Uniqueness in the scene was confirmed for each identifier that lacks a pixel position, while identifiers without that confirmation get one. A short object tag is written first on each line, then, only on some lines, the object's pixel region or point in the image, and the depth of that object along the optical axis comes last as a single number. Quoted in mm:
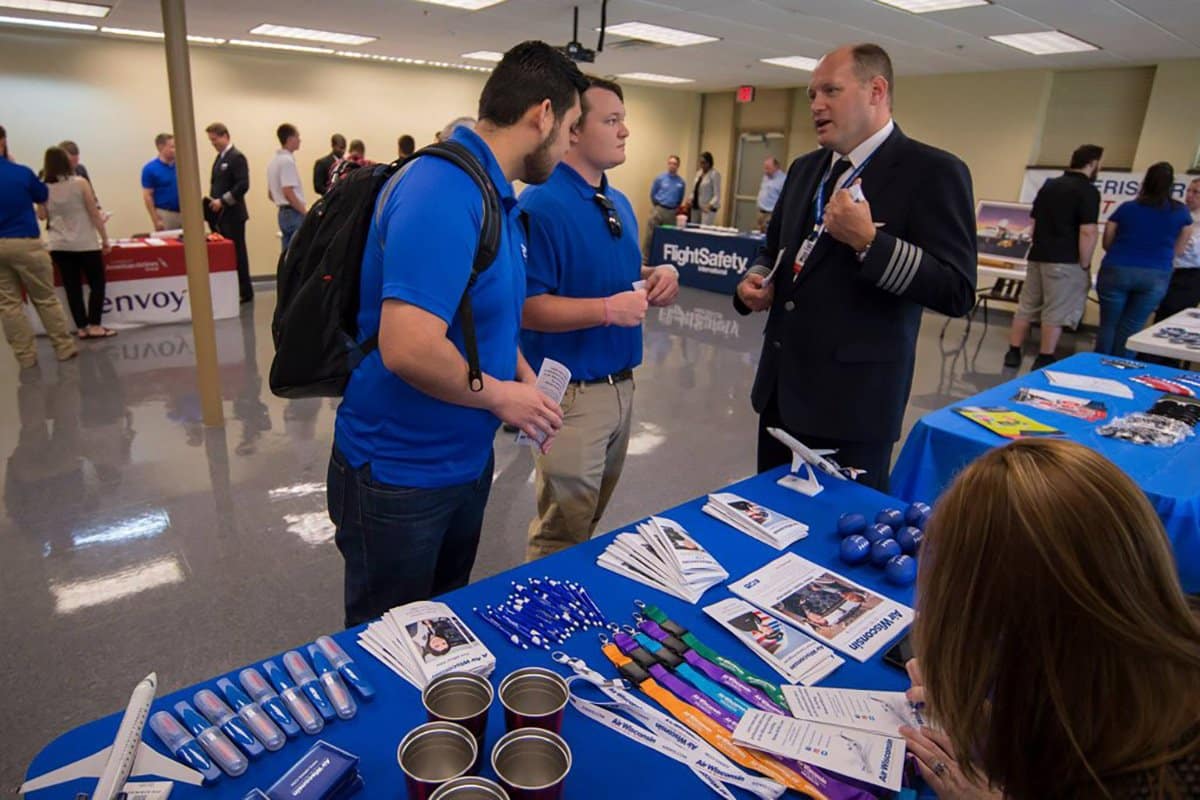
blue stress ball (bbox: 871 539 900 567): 1345
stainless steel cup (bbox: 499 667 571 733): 853
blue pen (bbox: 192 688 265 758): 866
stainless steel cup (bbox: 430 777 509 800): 693
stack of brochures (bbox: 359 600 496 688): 1014
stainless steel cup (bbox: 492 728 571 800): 751
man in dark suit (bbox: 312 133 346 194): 7559
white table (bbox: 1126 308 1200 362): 3287
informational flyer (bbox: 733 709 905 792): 877
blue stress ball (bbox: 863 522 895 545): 1388
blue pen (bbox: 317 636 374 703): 966
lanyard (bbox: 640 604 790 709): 1020
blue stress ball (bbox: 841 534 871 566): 1362
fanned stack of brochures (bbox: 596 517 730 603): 1258
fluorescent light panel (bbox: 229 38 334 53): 7750
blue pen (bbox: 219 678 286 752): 880
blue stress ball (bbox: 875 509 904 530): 1443
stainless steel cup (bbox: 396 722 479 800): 757
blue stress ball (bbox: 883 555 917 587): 1305
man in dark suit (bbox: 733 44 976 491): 1703
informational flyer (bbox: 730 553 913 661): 1155
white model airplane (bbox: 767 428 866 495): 1637
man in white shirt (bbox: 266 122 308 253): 6875
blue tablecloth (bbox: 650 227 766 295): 8164
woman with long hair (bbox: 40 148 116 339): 5074
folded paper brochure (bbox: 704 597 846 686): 1076
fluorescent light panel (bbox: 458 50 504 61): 8398
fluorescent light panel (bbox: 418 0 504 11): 5824
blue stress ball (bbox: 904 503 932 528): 1462
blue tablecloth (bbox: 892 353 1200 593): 1796
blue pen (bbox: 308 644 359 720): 933
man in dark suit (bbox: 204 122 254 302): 6773
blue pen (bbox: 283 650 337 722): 936
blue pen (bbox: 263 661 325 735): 907
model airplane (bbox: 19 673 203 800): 750
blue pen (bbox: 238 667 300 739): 904
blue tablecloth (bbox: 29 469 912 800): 849
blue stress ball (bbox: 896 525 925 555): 1381
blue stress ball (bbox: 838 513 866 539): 1437
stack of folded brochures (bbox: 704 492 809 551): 1439
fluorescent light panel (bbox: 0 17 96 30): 6715
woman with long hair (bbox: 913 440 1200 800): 698
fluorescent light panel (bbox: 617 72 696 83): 10066
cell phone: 1095
